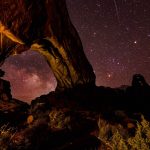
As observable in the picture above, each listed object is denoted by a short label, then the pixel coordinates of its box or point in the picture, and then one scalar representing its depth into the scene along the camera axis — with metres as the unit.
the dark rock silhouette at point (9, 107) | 4.79
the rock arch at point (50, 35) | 4.77
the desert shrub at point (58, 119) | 4.26
